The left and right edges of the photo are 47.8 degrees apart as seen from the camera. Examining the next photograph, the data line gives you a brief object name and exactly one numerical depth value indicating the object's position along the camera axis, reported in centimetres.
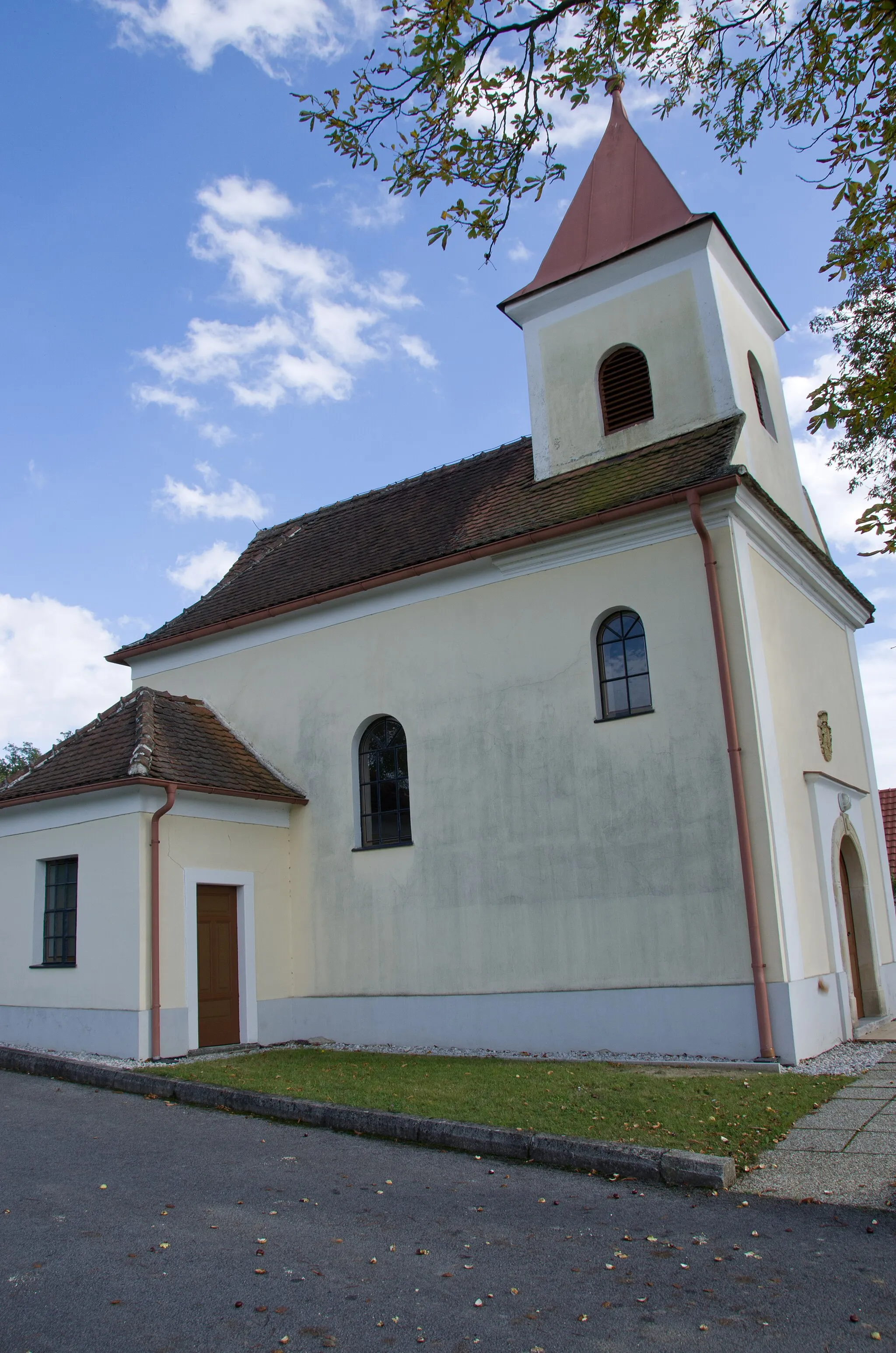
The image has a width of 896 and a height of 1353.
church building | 1138
